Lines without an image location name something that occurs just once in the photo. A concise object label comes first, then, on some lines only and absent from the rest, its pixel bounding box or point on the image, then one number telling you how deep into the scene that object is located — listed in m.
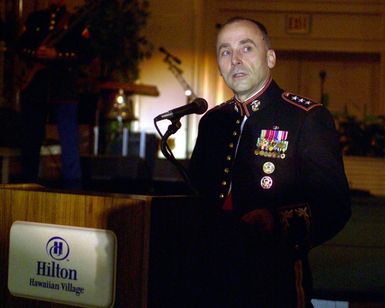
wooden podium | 3.43
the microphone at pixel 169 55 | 13.35
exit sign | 15.15
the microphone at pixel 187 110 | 3.62
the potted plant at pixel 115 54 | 12.08
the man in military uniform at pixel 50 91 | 7.53
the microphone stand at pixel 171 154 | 3.59
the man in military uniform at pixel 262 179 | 3.55
